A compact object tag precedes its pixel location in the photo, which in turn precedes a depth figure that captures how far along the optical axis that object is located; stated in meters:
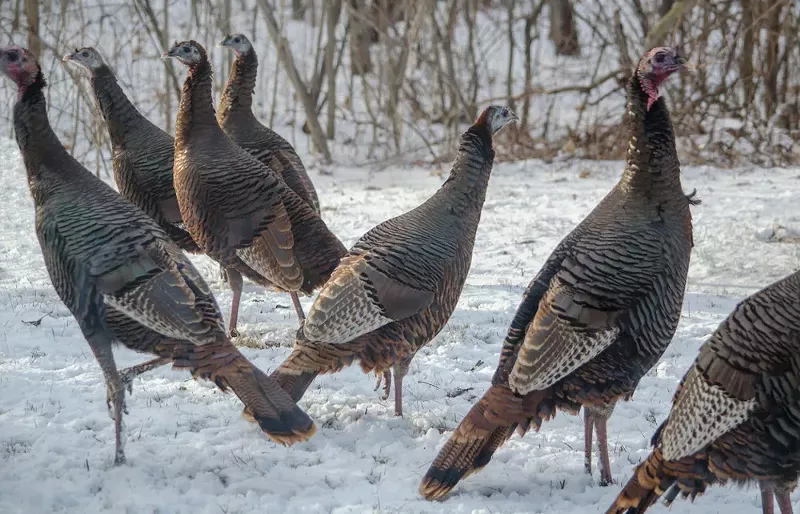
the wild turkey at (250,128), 6.30
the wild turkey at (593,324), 3.68
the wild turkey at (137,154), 6.03
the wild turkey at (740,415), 3.14
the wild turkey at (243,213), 5.30
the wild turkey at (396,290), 4.26
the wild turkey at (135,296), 3.88
